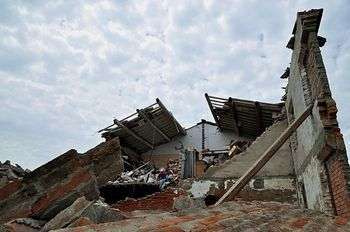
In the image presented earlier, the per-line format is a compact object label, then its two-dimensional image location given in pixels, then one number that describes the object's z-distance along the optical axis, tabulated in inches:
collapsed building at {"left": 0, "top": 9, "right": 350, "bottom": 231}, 141.9
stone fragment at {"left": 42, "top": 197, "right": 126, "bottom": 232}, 121.6
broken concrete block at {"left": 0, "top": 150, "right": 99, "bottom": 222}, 137.6
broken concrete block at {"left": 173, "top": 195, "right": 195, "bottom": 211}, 278.9
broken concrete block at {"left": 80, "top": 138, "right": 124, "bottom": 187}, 151.6
